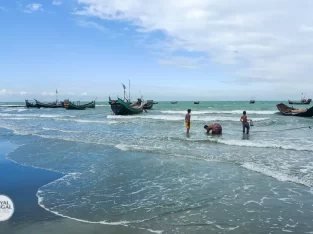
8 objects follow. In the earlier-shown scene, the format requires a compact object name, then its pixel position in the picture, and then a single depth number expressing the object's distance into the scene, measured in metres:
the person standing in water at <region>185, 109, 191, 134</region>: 19.06
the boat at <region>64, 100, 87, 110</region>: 65.88
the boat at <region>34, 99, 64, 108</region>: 78.37
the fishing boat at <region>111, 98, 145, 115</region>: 41.28
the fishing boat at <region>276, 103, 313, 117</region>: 34.25
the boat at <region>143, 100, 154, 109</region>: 61.29
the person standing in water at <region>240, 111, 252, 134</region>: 18.41
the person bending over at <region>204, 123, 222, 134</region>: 18.88
